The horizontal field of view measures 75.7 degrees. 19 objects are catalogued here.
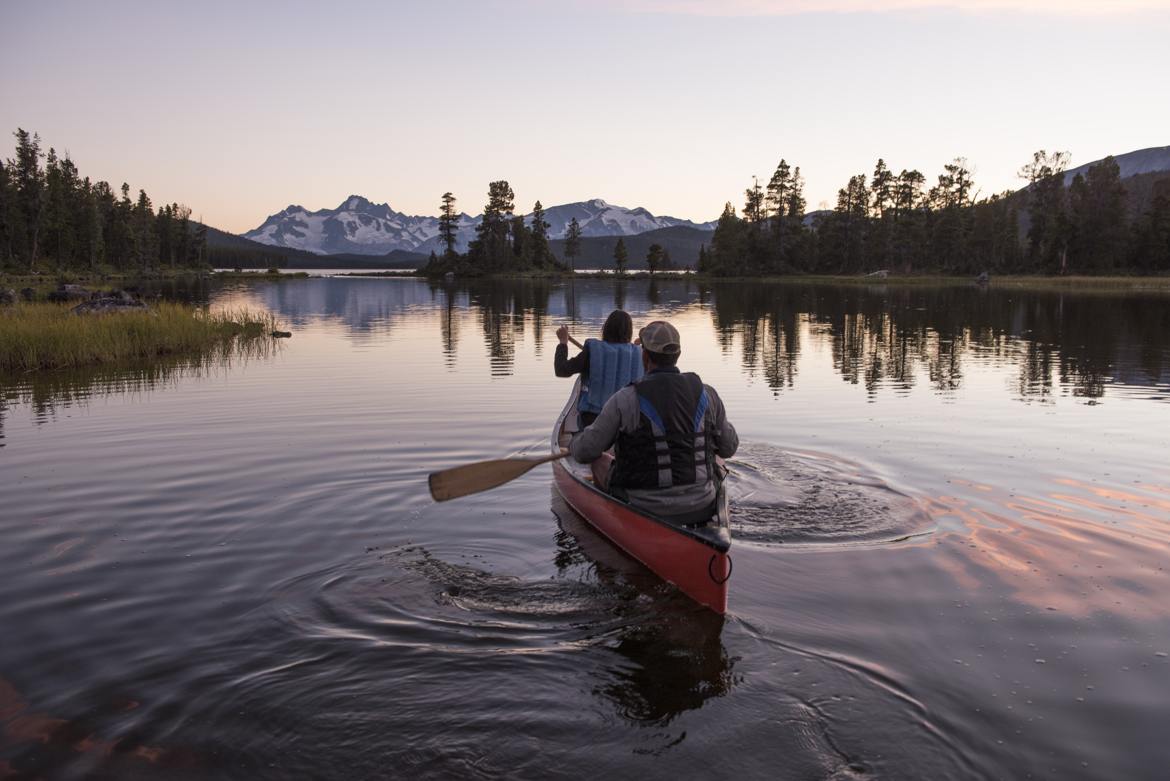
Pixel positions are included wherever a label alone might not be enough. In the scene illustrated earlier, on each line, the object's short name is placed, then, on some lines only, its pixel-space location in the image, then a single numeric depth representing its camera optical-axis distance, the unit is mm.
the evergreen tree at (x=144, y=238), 129375
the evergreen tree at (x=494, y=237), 142125
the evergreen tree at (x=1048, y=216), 99500
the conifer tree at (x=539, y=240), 147625
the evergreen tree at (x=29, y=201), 102875
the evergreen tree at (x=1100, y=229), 96188
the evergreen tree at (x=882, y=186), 120688
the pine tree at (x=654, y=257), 150500
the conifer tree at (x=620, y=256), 151125
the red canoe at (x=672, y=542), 6363
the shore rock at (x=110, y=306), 29250
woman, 9602
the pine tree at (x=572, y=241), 159075
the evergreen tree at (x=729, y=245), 121125
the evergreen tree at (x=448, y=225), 145875
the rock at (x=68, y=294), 39281
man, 6570
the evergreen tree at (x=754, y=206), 130375
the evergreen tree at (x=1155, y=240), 92000
